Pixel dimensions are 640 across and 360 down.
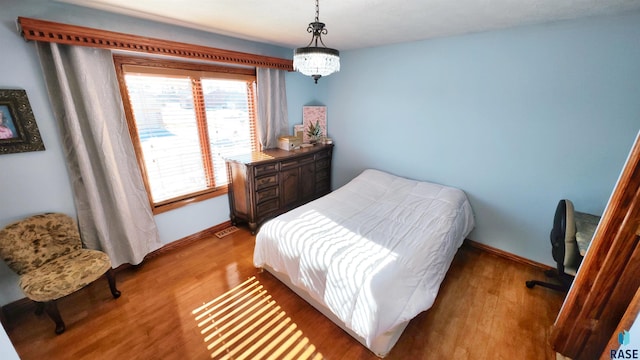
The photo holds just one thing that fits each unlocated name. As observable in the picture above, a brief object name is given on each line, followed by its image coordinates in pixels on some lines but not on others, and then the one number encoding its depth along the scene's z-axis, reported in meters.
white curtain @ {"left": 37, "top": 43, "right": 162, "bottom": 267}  1.72
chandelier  1.40
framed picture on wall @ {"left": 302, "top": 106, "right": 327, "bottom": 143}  3.59
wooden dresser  2.72
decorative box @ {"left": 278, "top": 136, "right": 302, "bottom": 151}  3.18
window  2.16
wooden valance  1.50
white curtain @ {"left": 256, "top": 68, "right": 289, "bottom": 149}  2.98
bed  1.40
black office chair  1.59
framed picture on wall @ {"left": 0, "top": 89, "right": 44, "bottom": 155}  1.56
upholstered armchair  1.56
